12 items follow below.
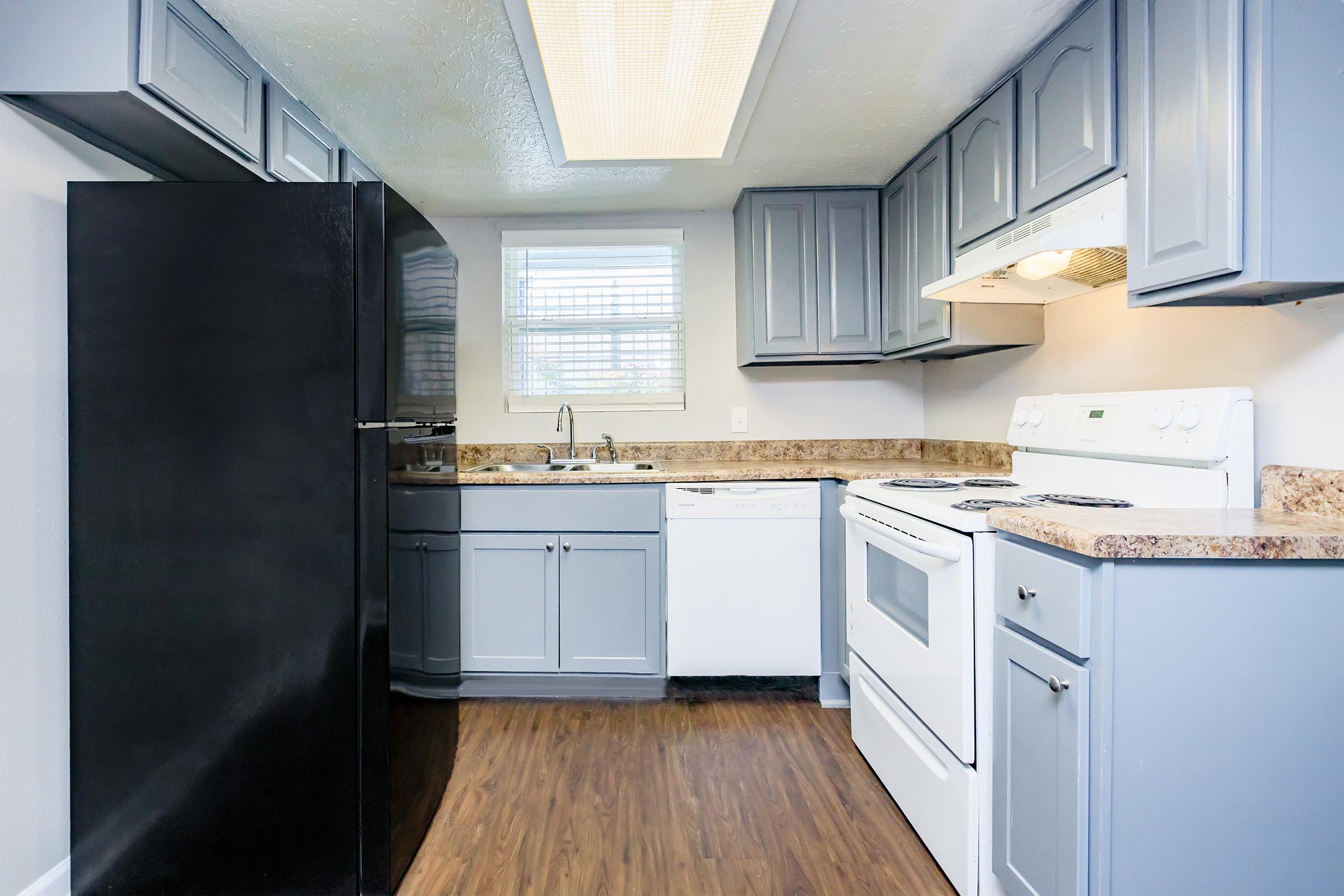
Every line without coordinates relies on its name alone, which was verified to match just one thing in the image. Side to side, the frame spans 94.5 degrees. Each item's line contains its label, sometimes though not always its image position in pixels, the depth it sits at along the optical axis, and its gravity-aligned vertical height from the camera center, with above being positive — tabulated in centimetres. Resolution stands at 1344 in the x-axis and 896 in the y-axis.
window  306 +59
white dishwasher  241 -51
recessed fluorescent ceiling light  157 +110
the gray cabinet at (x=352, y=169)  224 +104
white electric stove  137 -27
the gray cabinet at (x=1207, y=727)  105 -48
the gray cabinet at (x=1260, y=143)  109 +55
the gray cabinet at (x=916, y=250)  223 +77
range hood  143 +50
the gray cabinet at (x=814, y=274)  273 +77
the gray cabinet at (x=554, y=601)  243 -61
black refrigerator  139 -20
